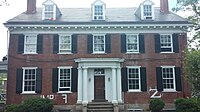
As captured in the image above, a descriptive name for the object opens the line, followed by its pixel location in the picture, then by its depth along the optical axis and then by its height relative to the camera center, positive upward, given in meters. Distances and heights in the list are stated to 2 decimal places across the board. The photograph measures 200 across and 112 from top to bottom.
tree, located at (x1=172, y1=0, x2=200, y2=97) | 18.36 +0.06
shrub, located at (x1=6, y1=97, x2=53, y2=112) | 20.62 -2.57
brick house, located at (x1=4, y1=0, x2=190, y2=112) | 23.48 +0.73
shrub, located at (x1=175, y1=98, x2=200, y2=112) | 19.65 -2.46
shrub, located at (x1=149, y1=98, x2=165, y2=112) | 21.61 -2.64
